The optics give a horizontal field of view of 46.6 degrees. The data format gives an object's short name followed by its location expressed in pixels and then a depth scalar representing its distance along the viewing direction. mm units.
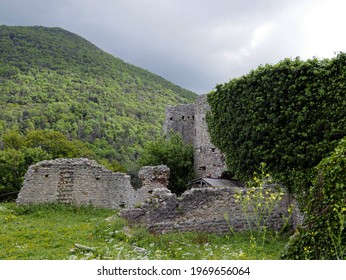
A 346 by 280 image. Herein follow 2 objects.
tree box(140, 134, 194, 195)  24438
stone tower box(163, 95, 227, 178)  23797
